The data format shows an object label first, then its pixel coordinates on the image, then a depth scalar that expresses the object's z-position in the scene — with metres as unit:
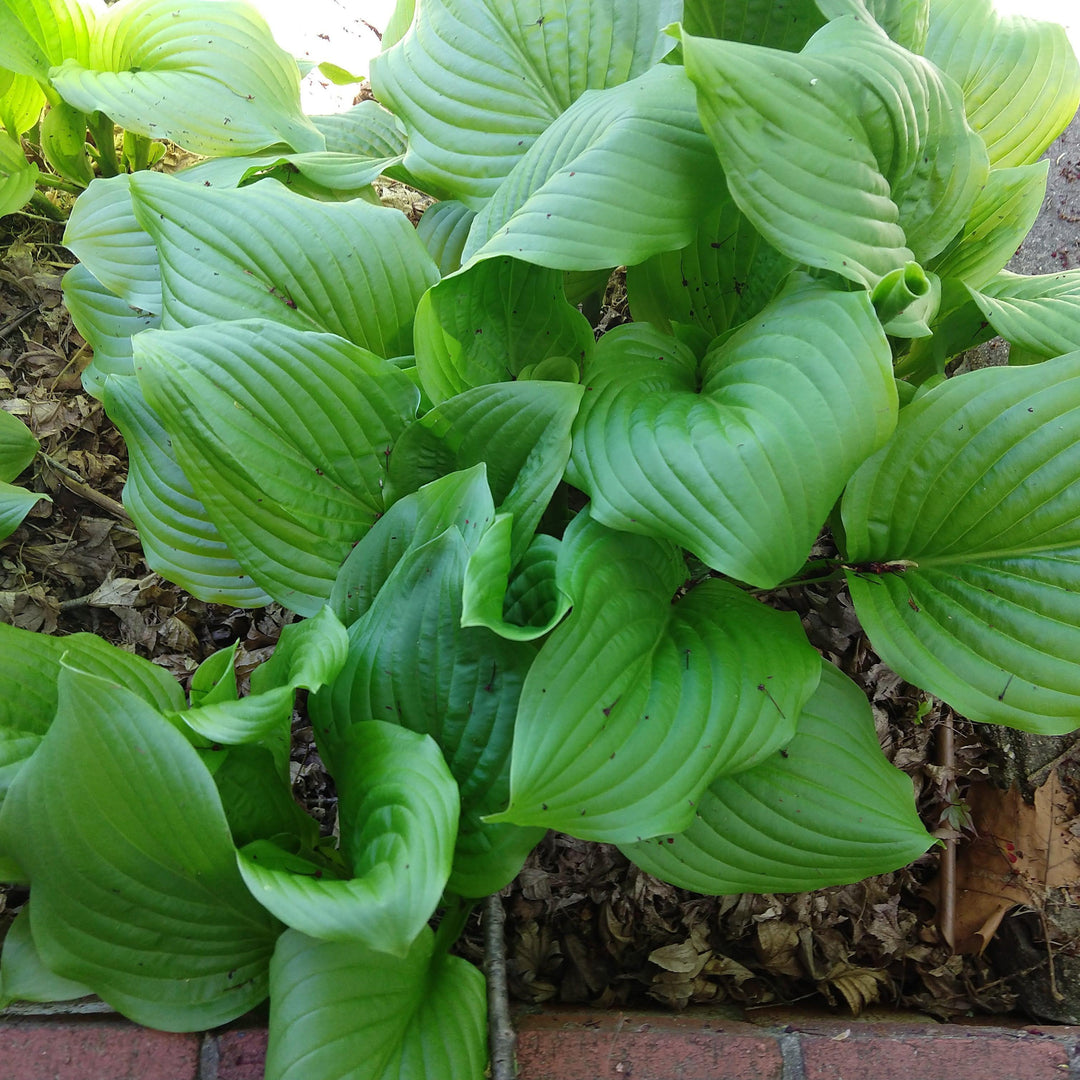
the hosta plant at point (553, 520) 0.75
